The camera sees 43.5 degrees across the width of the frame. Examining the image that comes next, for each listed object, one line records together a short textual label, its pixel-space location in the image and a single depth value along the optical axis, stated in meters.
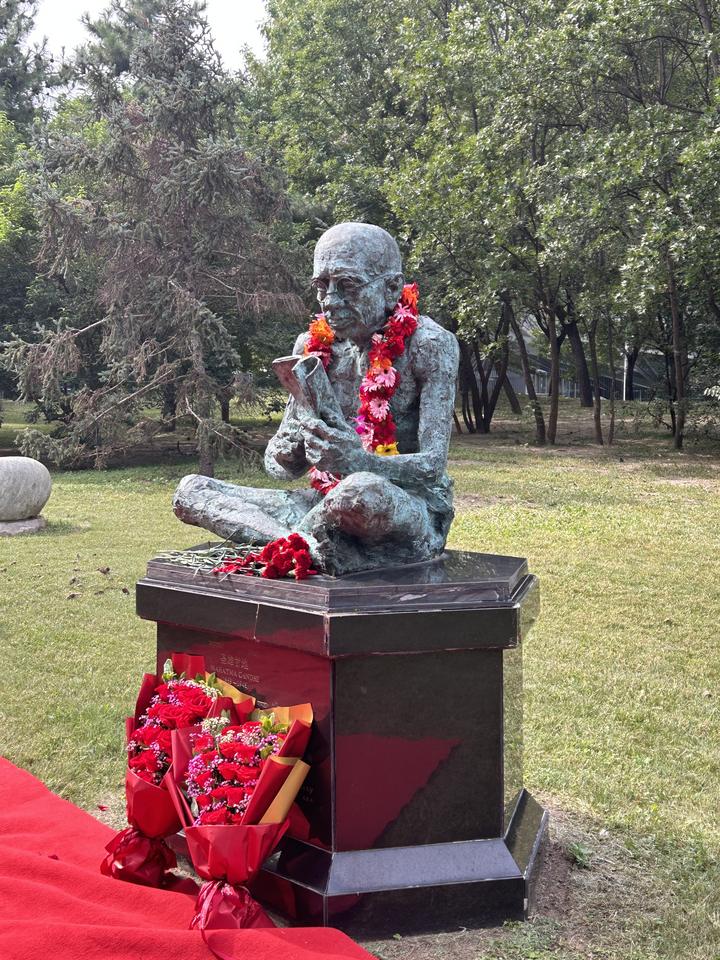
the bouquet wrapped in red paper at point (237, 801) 2.96
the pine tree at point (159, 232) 15.50
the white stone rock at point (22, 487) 10.94
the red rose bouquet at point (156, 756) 3.23
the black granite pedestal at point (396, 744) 3.20
